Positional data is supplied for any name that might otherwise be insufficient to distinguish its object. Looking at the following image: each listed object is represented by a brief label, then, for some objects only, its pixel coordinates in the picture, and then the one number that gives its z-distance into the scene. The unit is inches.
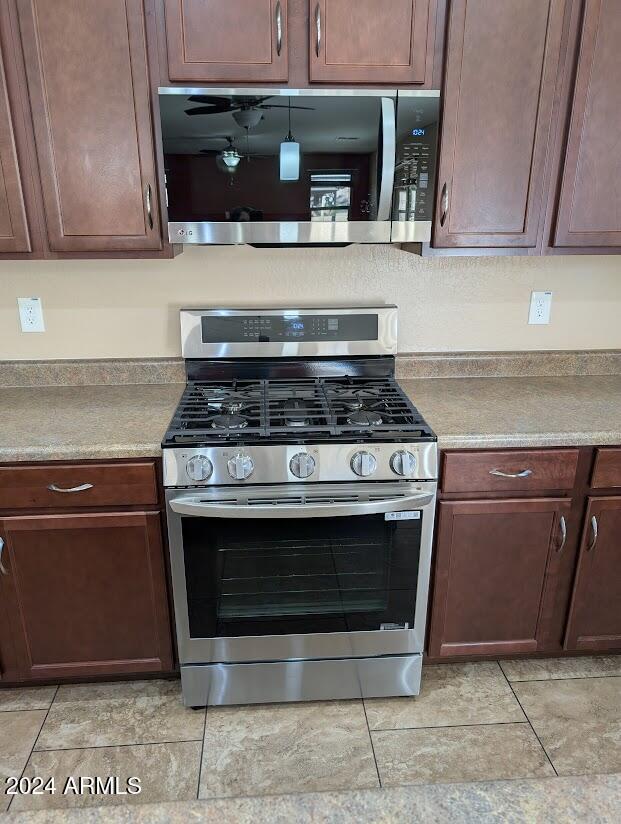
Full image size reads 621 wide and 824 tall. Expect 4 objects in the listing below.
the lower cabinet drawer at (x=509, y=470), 66.9
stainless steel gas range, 63.4
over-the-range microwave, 63.4
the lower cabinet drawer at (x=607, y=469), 67.7
